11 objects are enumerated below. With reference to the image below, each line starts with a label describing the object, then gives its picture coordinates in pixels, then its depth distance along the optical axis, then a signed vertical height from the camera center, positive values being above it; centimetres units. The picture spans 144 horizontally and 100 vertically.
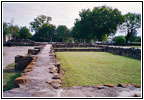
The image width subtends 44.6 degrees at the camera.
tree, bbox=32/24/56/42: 5312 +348
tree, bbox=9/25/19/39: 5030 +404
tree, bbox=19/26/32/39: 5428 +359
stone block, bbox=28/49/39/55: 1442 -55
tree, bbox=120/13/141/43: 5147 +617
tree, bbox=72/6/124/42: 4112 +526
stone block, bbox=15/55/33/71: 835 -82
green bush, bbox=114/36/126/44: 3911 +91
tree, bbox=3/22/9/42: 4050 +355
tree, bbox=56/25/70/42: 5503 +362
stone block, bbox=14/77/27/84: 402 -83
